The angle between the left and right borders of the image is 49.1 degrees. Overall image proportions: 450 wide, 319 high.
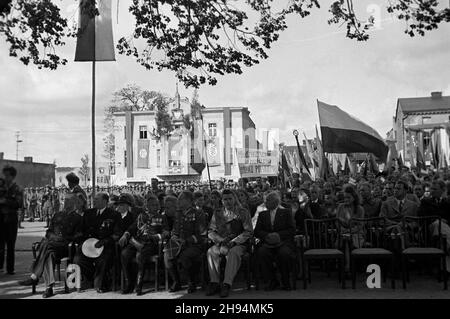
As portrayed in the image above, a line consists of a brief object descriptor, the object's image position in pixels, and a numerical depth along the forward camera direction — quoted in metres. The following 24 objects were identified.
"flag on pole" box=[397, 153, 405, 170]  19.86
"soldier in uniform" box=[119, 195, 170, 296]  7.81
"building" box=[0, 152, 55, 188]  34.88
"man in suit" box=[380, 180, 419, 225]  8.65
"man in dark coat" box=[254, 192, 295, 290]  7.62
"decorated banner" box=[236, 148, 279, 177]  22.02
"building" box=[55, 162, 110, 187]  45.20
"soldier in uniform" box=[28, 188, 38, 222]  28.56
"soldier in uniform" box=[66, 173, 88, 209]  9.84
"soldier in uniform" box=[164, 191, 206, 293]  7.68
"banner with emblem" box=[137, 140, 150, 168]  55.44
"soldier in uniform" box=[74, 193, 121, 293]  7.97
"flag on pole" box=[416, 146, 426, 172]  20.84
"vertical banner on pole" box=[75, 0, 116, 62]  11.16
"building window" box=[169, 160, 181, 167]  60.14
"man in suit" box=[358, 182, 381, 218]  9.05
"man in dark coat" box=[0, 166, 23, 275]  9.50
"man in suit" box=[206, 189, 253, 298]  7.50
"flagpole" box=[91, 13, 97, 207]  10.90
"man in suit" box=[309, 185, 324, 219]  9.27
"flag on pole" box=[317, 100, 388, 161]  11.97
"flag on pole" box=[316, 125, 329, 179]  16.06
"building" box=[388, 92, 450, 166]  62.94
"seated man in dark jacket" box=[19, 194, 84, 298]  7.90
